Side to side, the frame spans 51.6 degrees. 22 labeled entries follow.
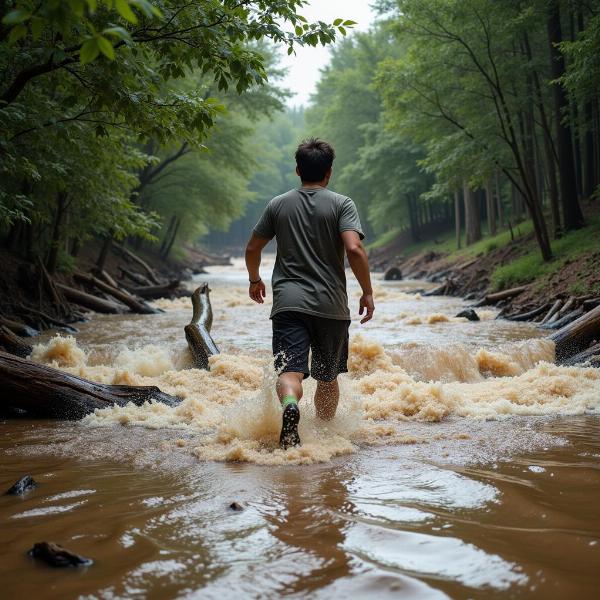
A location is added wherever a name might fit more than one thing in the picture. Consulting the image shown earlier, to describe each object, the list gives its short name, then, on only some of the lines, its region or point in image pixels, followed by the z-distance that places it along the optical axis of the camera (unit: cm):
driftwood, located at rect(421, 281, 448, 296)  2177
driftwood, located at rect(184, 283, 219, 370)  907
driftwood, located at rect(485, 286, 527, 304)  1603
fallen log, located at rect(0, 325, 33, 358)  870
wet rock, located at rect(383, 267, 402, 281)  3225
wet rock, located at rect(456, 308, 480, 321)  1423
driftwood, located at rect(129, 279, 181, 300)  2112
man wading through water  467
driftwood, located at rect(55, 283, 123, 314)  1620
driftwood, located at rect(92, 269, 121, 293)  1994
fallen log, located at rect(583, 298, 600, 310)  1069
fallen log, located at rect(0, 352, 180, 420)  575
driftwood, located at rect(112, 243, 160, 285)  2619
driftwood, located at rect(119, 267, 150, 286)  2459
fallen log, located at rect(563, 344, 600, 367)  798
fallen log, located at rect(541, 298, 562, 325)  1262
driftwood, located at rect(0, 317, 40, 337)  1148
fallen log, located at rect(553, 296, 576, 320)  1229
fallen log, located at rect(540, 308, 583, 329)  1152
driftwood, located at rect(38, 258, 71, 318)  1398
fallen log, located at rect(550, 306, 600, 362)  910
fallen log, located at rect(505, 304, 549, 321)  1351
